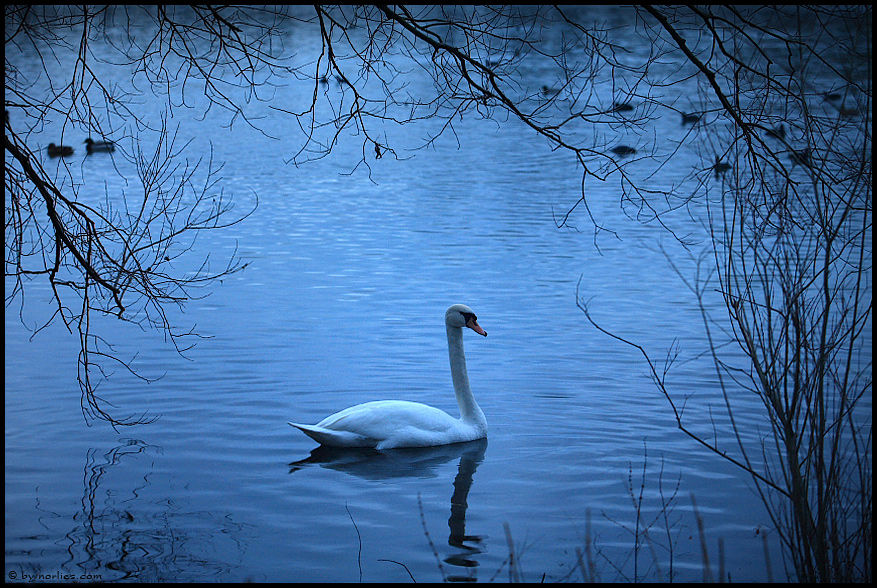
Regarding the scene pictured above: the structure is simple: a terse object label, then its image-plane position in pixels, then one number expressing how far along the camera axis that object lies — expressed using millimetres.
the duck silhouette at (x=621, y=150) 28250
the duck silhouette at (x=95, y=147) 30109
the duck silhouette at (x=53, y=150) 28089
